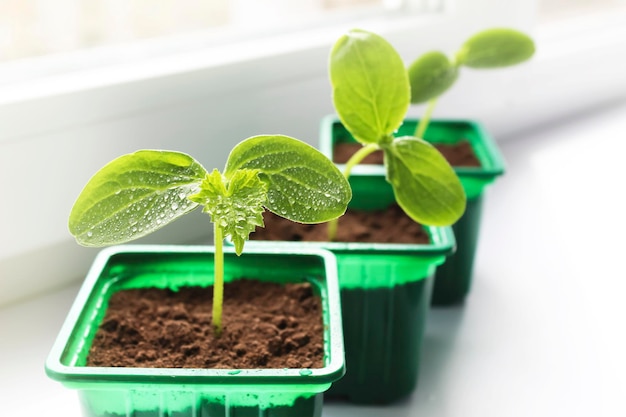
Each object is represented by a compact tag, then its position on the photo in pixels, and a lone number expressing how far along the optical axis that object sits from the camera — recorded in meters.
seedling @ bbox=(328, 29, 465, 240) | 0.60
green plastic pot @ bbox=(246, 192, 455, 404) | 0.64
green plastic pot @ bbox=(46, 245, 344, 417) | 0.46
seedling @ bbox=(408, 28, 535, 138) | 0.76
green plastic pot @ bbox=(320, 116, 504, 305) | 0.79
